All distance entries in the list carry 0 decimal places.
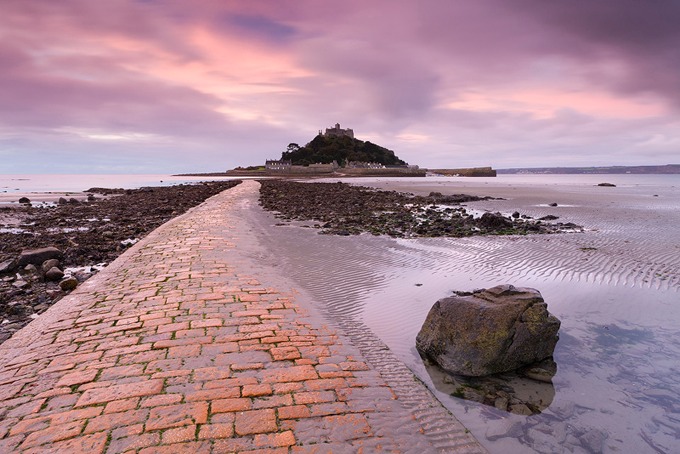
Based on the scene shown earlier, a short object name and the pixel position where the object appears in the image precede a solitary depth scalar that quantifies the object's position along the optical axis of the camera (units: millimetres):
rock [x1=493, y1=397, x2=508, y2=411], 3928
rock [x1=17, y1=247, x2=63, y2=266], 9039
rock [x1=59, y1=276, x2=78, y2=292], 7145
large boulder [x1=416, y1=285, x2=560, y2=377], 4508
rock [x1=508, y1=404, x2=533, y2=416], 3854
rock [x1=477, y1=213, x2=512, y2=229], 15505
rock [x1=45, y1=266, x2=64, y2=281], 7953
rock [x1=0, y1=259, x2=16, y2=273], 8516
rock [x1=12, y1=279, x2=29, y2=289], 7483
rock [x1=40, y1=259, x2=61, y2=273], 8250
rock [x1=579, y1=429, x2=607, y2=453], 3411
